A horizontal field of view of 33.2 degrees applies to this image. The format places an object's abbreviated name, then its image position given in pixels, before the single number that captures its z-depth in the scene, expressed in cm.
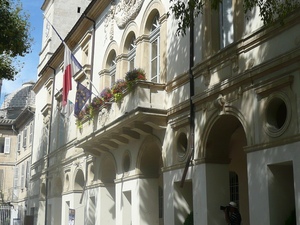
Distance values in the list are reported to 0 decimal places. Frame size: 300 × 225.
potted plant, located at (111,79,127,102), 1636
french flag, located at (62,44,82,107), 1988
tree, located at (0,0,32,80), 1605
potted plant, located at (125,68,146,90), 1572
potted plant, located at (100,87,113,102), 1750
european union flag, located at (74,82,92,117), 1957
